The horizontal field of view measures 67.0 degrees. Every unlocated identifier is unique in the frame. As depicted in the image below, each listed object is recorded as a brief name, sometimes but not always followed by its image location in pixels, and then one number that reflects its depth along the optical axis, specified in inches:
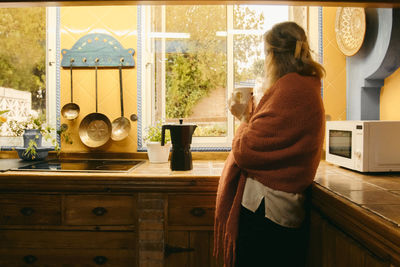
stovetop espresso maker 70.6
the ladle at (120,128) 88.0
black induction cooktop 70.6
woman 41.5
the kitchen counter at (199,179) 45.3
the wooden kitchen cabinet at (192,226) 65.6
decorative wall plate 71.7
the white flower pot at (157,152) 81.0
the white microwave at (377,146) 58.0
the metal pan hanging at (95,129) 88.2
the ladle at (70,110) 88.6
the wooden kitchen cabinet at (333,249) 35.2
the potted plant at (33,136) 82.8
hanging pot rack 88.4
